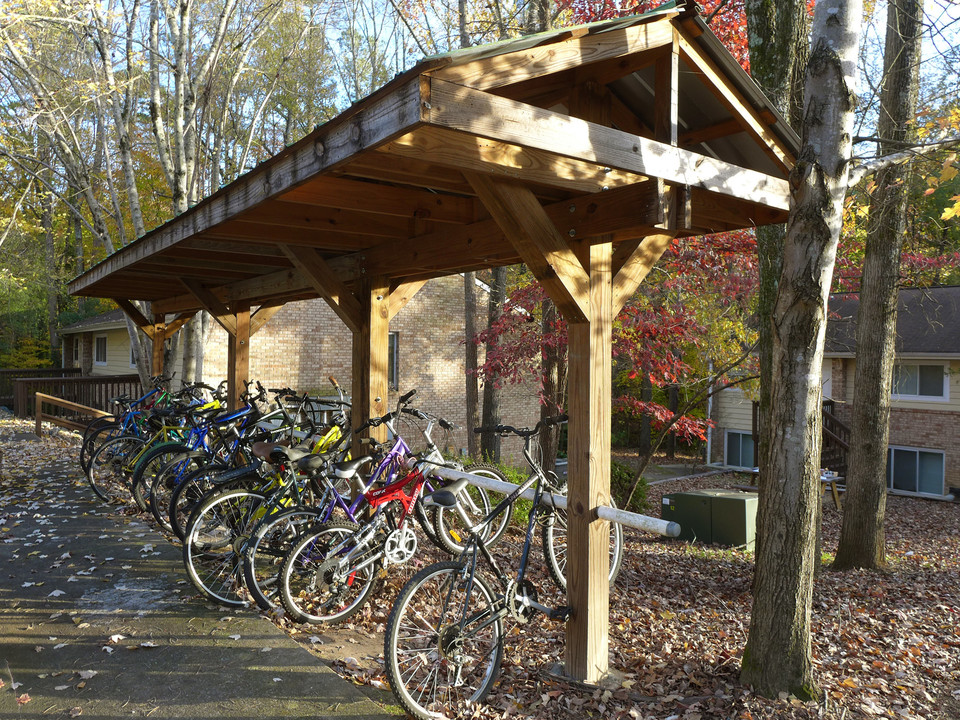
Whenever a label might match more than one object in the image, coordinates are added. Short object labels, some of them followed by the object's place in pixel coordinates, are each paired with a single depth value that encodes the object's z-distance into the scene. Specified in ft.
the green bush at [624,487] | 36.91
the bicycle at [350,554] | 14.62
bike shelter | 9.57
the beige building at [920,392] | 51.75
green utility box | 30.17
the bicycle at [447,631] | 11.25
